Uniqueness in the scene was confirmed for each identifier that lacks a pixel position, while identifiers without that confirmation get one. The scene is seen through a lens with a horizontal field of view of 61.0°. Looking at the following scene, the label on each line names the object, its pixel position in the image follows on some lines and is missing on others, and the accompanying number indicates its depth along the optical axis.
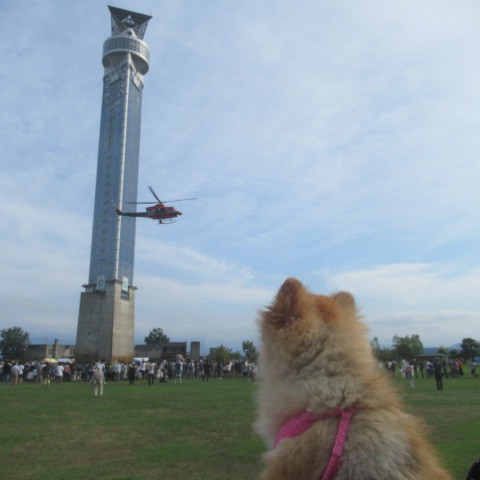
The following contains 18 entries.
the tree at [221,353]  79.72
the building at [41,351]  76.06
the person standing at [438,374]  22.34
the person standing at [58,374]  32.53
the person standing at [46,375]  29.28
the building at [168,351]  63.94
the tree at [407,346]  76.06
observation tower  70.00
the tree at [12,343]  100.25
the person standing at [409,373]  25.23
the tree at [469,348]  63.66
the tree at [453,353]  69.43
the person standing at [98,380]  20.64
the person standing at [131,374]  33.25
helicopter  49.06
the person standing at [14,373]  34.91
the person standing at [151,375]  31.16
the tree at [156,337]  123.19
